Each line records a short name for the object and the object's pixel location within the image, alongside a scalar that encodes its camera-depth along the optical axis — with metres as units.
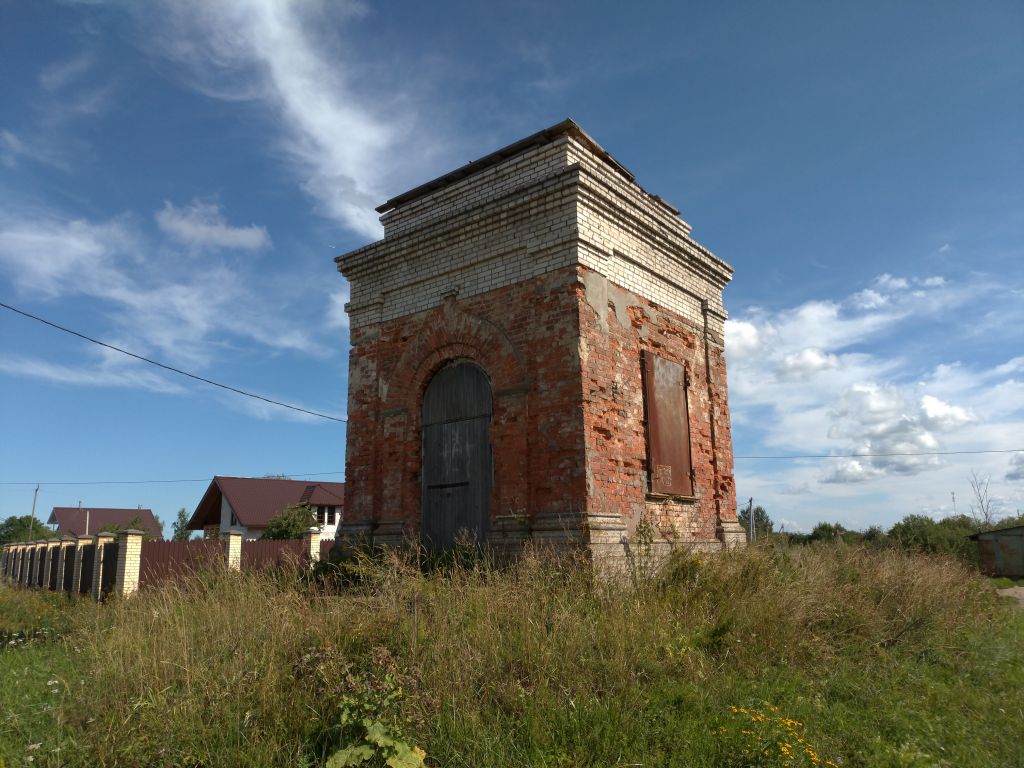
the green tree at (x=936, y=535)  17.74
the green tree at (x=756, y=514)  37.22
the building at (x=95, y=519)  52.34
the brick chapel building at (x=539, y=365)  7.62
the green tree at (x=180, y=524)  58.78
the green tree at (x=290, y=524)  26.00
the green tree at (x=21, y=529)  49.72
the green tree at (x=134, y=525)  42.61
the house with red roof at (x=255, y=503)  33.03
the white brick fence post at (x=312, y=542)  16.61
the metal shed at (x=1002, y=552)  18.11
